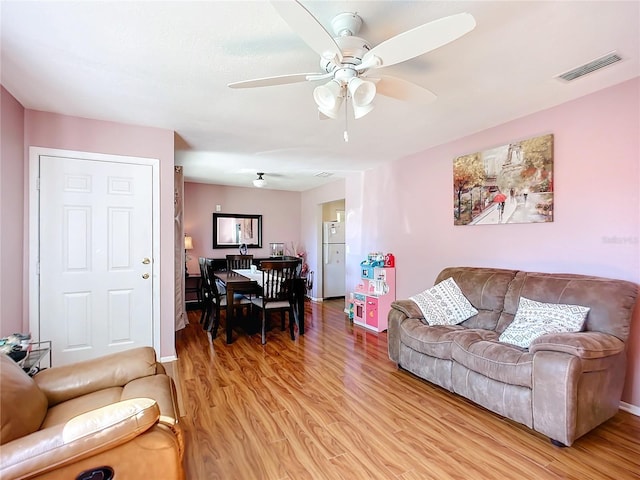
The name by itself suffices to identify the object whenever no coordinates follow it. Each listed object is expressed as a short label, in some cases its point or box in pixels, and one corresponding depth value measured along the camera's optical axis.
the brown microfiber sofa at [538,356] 1.83
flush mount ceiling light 5.43
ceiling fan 1.24
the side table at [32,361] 1.92
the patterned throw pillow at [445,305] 2.89
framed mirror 6.39
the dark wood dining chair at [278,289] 3.85
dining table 3.80
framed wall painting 2.74
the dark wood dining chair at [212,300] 4.12
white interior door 2.80
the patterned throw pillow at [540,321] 2.19
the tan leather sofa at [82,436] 0.99
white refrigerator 6.62
